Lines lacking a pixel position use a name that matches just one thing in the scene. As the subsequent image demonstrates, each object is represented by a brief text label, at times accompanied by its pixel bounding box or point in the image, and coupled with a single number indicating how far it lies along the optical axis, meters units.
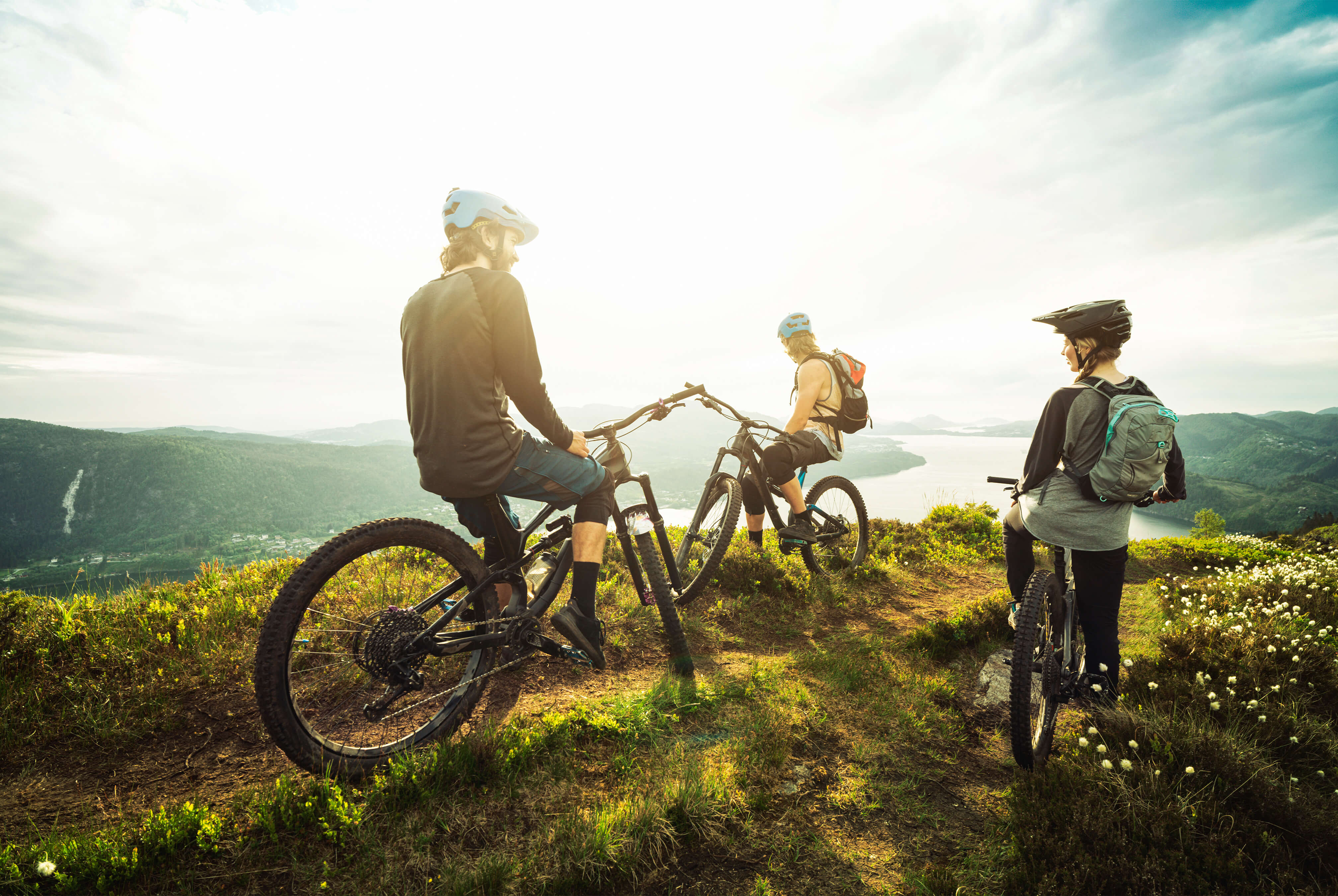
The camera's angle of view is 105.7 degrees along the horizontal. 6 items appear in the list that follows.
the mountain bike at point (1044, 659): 3.29
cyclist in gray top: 3.65
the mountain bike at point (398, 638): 2.68
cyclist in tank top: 7.04
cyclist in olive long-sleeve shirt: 3.17
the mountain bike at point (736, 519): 6.07
